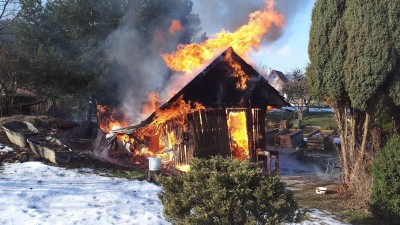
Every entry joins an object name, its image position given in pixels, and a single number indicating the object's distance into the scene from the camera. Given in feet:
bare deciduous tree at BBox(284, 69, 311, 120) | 113.09
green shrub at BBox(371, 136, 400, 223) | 25.38
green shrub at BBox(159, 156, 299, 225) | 16.79
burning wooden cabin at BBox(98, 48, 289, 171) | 41.81
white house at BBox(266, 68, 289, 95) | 199.60
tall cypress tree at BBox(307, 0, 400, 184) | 29.14
